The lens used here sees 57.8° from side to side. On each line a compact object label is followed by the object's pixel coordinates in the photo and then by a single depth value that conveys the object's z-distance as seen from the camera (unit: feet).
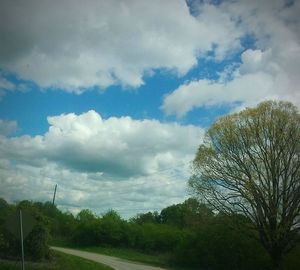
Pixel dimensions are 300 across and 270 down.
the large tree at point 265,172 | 67.24
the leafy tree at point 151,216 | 198.22
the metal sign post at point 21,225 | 27.53
